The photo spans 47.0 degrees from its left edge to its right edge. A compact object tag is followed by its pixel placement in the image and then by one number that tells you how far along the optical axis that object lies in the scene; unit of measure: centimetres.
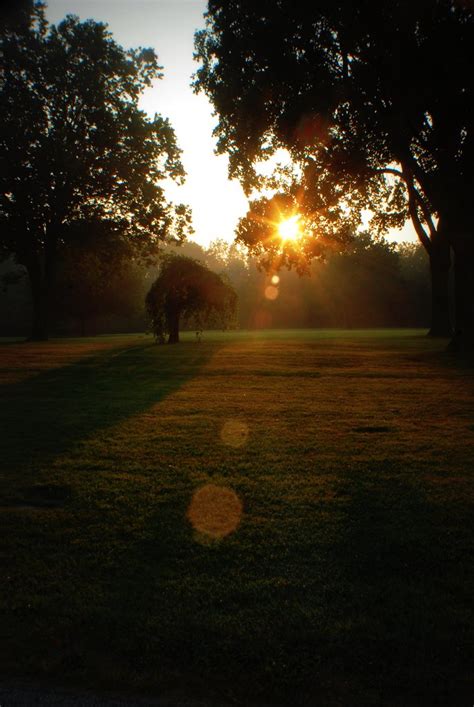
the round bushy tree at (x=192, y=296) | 2381
